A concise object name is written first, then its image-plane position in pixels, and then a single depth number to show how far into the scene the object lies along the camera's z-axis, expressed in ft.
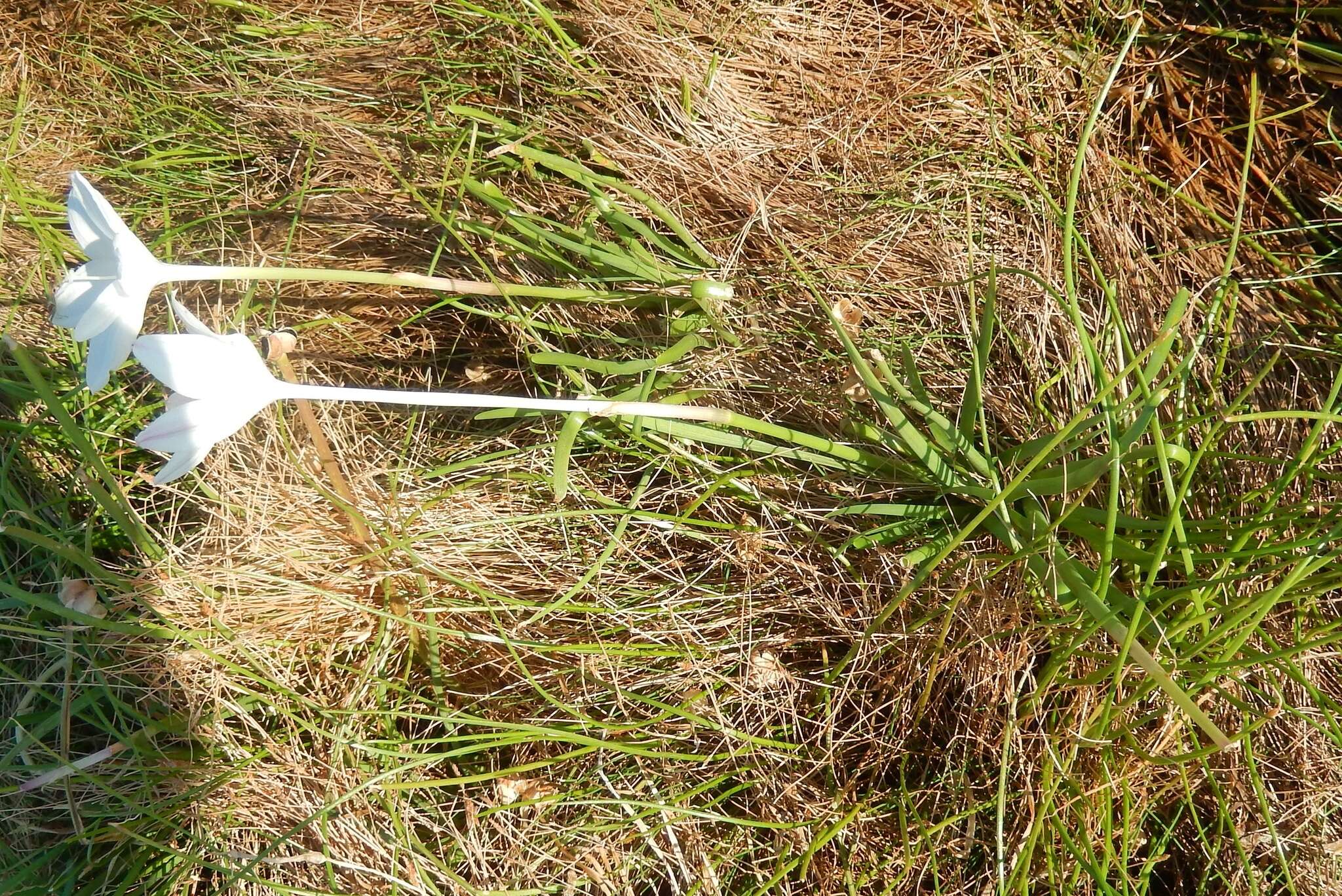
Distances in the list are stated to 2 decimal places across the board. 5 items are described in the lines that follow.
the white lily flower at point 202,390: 1.45
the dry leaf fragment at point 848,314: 1.82
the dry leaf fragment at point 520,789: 1.79
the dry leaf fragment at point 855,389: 1.75
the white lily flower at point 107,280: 1.52
